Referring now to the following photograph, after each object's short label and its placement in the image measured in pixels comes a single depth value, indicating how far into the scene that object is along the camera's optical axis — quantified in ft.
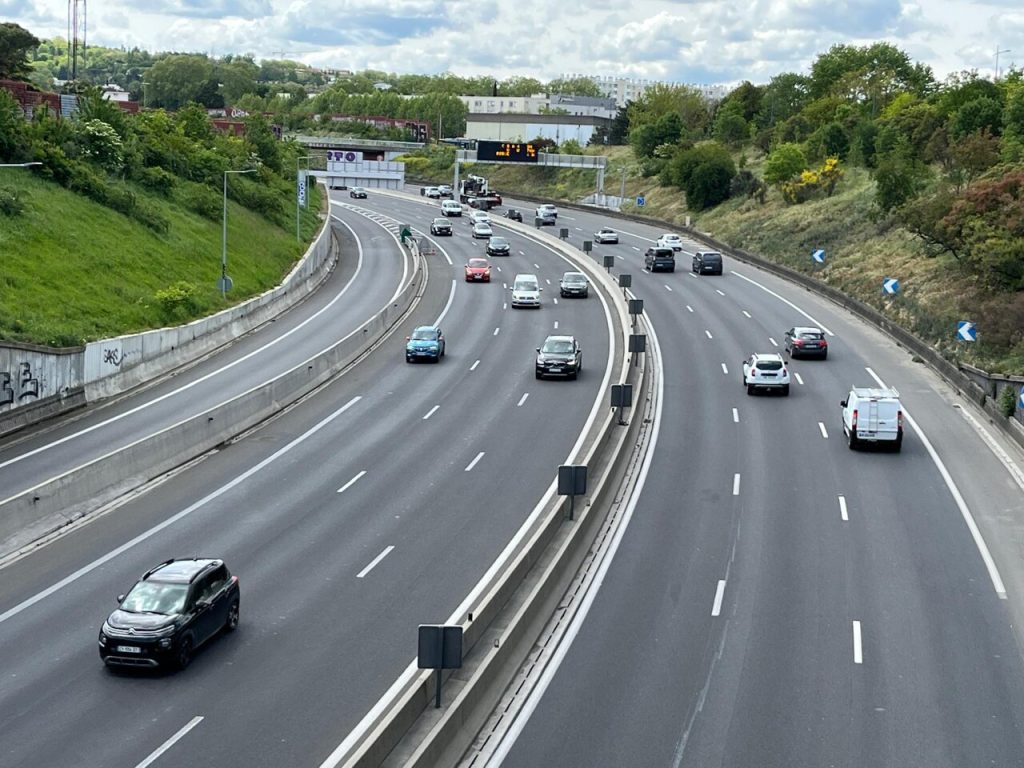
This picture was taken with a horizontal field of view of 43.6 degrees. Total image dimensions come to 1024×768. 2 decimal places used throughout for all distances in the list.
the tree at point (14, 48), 378.32
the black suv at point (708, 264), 273.54
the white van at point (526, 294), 232.32
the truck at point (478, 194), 455.63
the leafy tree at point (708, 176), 398.62
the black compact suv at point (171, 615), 71.92
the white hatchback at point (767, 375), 157.29
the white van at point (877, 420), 129.39
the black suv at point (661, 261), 279.90
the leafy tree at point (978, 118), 320.70
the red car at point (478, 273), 267.80
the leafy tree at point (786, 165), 366.98
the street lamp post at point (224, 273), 220.02
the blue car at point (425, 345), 182.09
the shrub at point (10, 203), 206.18
